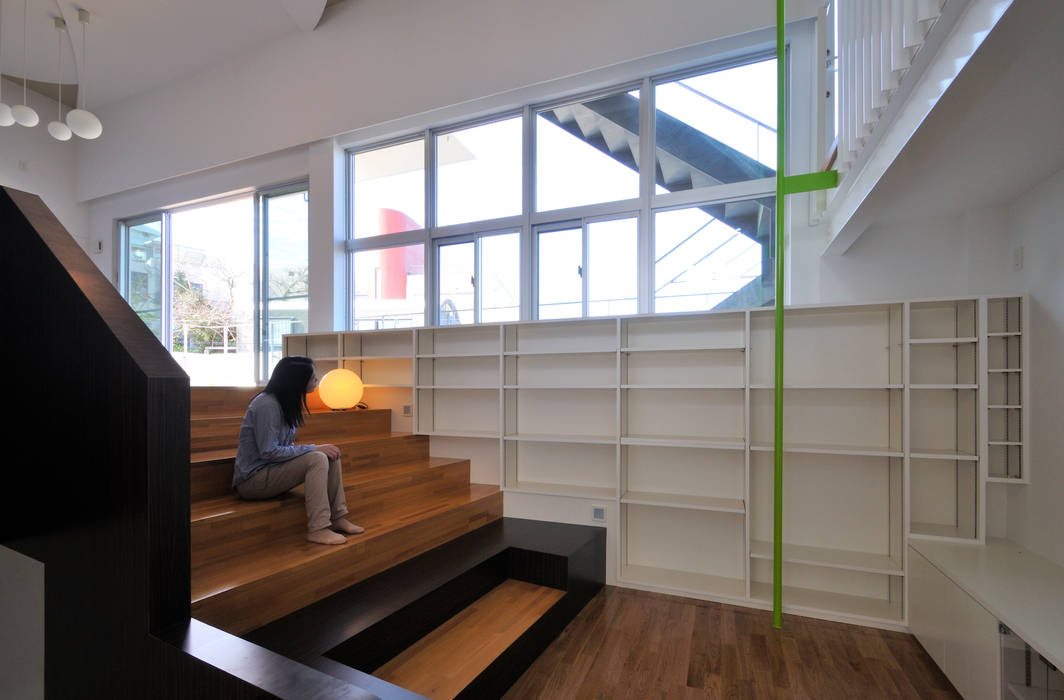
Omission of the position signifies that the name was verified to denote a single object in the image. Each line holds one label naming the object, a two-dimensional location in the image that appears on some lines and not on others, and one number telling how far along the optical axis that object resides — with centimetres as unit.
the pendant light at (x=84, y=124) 397
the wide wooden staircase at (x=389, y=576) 196
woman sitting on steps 251
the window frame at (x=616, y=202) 368
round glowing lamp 418
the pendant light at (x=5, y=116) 387
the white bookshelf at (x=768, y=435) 286
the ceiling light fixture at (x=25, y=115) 395
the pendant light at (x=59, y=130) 431
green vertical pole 281
